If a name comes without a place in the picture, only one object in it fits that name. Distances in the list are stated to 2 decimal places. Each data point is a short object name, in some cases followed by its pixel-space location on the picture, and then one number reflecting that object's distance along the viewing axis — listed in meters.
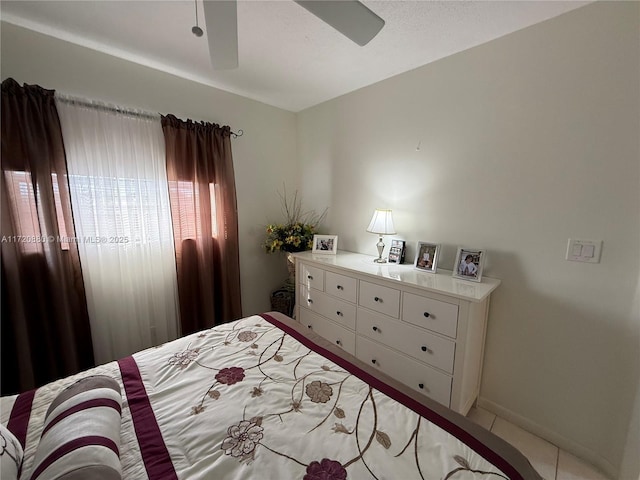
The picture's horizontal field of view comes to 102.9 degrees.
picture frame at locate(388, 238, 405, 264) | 2.04
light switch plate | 1.31
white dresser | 1.44
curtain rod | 1.61
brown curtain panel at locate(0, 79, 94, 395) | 1.46
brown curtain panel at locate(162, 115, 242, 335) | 2.05
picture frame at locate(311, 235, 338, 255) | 2.44
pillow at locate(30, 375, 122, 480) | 0.61
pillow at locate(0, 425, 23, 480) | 0.63
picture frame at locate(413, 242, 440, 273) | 1.80
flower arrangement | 2.52
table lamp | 1.99
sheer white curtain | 1.69
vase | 2.40
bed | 0.70
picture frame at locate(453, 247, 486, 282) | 1.61
